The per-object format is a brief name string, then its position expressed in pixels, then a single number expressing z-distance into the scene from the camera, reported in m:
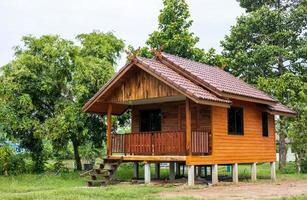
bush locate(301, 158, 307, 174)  30.66
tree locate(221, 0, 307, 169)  32.44
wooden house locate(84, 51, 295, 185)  18.97
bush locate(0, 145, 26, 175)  24.52
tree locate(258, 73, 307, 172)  29.40
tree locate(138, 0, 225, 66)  33.25
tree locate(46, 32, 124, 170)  24.59
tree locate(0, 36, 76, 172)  24.55
